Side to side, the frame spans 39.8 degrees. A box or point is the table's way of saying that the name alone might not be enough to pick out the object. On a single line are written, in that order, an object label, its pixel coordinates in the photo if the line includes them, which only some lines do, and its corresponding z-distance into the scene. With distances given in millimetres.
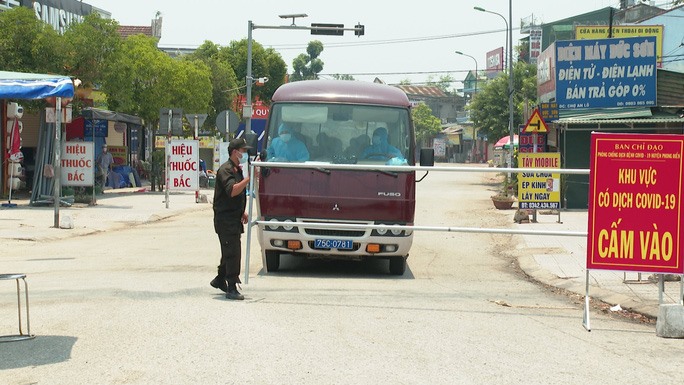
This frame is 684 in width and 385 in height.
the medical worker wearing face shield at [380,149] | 13180
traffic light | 31875
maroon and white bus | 12586
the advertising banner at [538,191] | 21609
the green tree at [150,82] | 31188
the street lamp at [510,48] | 42594
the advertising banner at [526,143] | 27486
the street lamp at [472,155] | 116325
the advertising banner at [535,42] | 86625
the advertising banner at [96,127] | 33981
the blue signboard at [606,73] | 30422
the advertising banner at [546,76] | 36794
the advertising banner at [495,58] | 127938
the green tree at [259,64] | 75312
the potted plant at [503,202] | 29109
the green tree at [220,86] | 59000
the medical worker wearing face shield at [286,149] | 13141
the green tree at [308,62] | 121750
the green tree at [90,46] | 28469
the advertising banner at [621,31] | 49625
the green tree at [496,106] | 59469
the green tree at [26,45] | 26875
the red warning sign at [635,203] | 9328
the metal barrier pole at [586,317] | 9072
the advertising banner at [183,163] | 27188
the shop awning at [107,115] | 31948
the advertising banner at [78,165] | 25703
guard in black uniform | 10264
